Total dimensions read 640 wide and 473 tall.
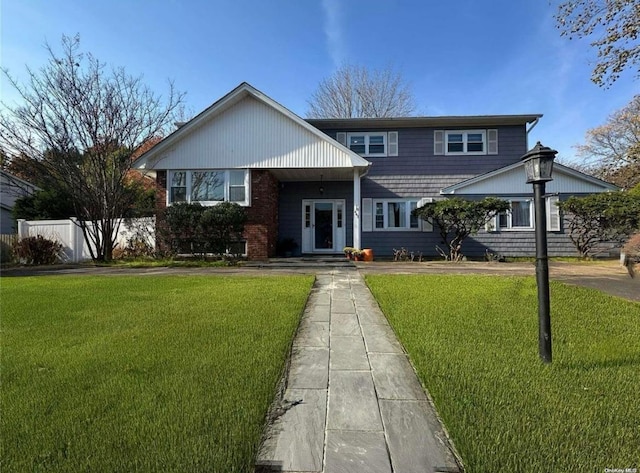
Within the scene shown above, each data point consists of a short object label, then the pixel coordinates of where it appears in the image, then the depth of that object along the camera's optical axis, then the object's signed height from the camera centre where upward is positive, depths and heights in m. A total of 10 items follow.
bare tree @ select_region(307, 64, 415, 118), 24.50 +10.93
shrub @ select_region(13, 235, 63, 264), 11.80 -0.22
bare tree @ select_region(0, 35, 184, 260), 10.92 +3.86
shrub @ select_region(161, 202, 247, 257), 11.21 +0.56
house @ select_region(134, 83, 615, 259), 12.05 +2.69
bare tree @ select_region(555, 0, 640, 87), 7.86 +5.13
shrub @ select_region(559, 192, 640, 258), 10.78 +0.74
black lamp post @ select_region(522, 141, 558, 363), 3.01 +0.15
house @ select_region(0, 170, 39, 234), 16.39 +1.99
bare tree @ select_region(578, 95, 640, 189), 23.23 +7.25
